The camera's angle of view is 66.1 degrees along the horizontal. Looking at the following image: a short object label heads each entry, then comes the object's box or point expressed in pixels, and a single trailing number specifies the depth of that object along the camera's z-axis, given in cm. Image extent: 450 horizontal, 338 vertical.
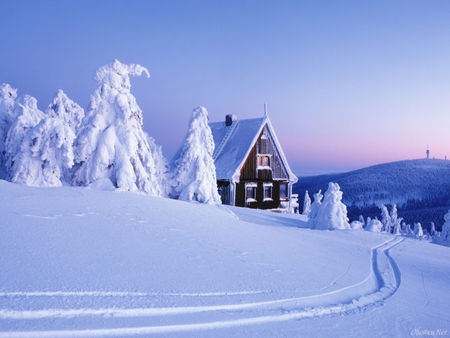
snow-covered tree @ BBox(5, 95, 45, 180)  1728
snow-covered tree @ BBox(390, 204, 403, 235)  7526
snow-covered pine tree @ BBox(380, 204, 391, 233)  7112
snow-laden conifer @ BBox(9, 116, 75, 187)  1423
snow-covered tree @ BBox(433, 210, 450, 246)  2674
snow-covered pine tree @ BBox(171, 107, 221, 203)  2027
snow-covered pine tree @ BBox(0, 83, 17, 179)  2047
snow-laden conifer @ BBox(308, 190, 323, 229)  1831
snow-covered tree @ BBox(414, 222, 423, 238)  6343
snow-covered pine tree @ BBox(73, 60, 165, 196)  1539
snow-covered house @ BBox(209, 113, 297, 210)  2792
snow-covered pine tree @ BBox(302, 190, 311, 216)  5263
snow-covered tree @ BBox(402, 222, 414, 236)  7445
